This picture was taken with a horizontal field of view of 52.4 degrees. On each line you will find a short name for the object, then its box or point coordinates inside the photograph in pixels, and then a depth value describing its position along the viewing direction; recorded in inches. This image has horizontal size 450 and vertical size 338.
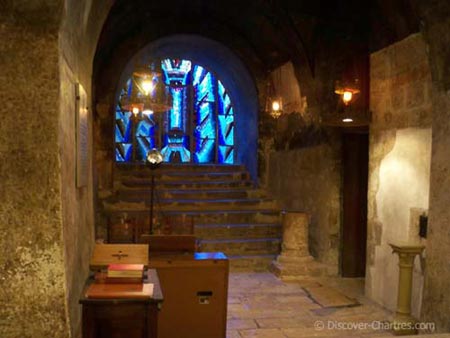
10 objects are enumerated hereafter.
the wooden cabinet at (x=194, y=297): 131.1
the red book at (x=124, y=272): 98.1
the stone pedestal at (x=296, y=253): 243.8
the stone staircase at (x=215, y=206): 277.9
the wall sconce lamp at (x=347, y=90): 221.5
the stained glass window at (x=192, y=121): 424.8
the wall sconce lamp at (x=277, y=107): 306.6
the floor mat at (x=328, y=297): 198.1
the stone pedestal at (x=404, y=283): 159.9
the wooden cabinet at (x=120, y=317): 87.2
